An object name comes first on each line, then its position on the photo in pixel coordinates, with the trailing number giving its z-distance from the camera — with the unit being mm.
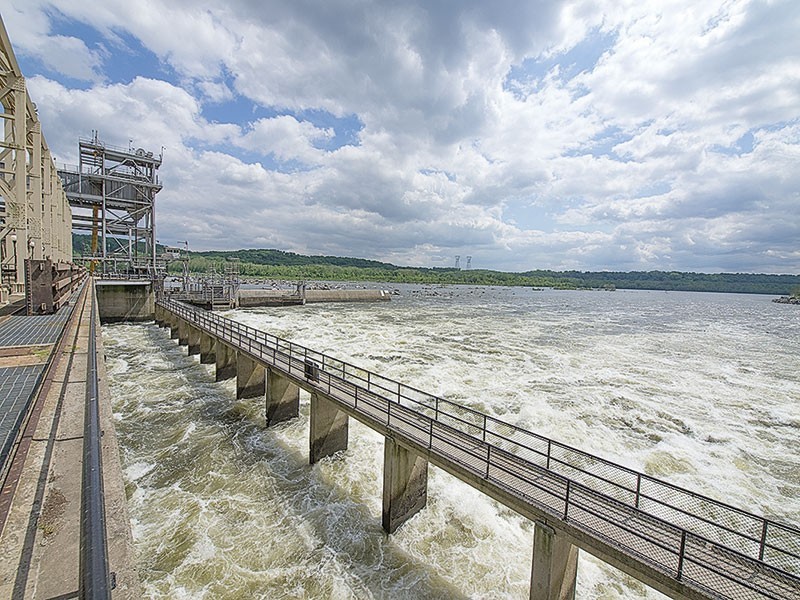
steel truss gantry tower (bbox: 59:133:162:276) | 44812
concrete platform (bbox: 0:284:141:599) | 3301
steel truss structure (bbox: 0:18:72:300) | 16203
